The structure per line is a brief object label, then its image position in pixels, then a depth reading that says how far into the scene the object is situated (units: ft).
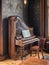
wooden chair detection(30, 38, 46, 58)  10.72
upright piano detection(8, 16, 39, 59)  11.11
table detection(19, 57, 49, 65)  5.04
